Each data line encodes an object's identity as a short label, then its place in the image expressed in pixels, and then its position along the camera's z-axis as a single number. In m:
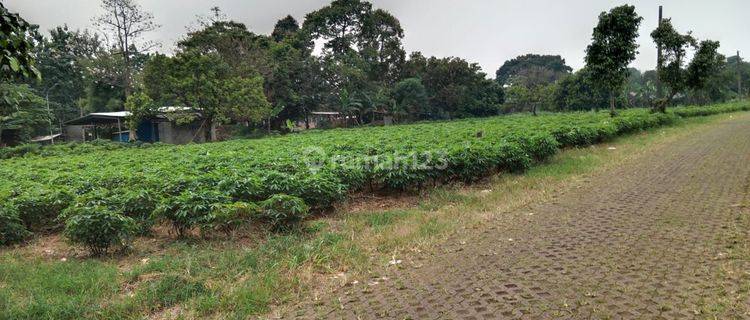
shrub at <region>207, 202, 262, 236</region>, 5.52
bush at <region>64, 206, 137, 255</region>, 5.14
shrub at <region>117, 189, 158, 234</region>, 6.02
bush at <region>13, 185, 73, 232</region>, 6.56
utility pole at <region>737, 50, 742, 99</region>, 53.86
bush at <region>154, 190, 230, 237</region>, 5.62
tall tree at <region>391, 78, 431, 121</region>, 49.38
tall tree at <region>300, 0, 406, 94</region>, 52.31
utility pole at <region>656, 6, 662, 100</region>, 28.02
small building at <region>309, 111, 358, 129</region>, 47.84
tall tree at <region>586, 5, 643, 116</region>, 24.31
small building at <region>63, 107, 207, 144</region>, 36.16
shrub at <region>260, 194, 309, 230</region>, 5.95
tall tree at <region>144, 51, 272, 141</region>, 30.25
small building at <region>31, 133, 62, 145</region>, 39.68
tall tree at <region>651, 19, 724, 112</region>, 27.20
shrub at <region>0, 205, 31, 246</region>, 6.12
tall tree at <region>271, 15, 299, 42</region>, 57.09
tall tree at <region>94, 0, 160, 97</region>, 35.39
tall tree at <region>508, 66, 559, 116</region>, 59.28
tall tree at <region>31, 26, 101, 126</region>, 41.31
